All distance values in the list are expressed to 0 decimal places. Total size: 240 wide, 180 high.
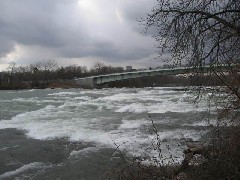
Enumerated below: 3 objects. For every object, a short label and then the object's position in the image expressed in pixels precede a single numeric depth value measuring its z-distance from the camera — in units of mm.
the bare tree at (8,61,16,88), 66376
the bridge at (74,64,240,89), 54615
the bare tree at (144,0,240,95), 4537
